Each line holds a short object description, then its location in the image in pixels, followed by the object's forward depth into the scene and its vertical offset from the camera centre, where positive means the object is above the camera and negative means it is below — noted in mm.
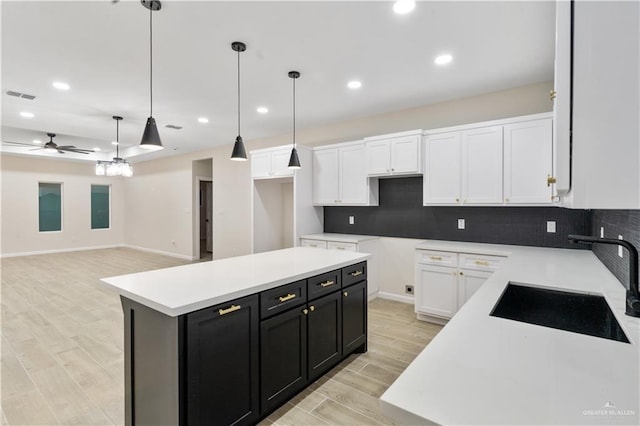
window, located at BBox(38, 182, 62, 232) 8898 +100
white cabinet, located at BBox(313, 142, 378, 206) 4480 +495
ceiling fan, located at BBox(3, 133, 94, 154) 6078 +1253
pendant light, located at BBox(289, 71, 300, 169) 3312 +603
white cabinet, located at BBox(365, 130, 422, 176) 3900 +736
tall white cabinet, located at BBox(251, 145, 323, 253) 4848 +148
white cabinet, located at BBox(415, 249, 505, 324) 3288 -795
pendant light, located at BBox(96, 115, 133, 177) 5469 +759
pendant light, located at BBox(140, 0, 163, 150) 2277 +558
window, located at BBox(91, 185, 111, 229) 9969 +112
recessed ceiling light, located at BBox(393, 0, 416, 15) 2139 +1452
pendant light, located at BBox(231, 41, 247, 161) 3025 +578
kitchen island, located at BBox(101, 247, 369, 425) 1557 -762
